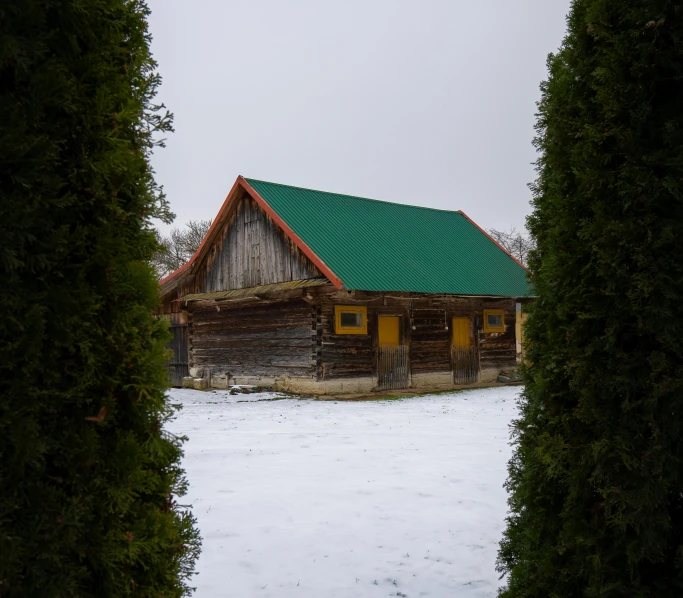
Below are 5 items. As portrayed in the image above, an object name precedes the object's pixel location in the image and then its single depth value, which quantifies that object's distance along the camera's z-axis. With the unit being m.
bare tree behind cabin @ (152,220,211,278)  48.00
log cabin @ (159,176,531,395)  18.47
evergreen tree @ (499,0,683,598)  3.04
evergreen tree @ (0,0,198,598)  2.30
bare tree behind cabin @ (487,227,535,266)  56.31
